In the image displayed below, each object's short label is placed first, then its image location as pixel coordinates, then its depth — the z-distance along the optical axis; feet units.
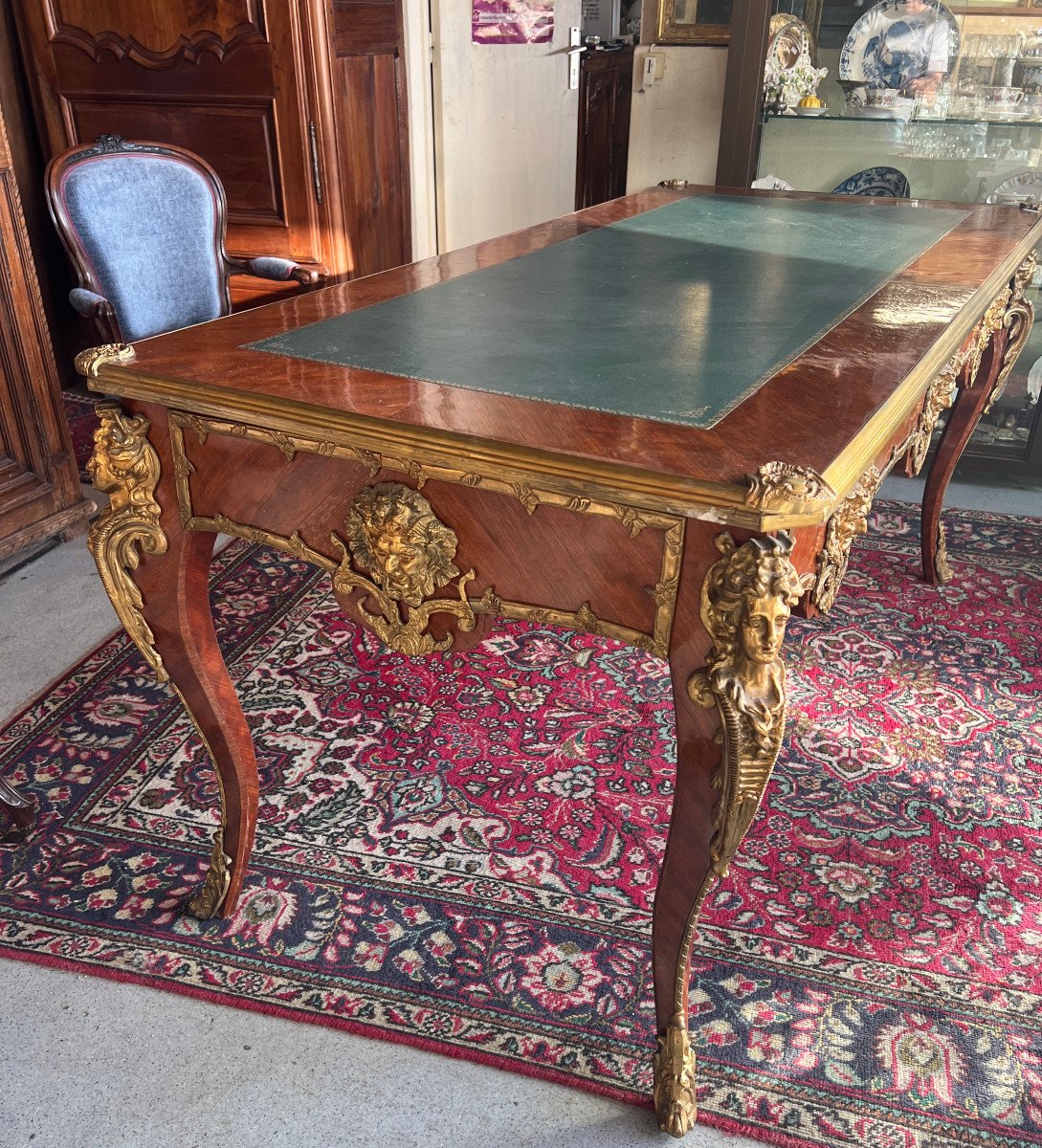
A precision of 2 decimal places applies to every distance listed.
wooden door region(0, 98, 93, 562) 8.86
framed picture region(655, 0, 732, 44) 11.77
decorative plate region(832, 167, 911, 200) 10.64
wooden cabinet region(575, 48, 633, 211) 20.47
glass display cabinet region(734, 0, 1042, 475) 9.91
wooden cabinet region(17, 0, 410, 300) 11.03
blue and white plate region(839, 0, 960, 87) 9.86
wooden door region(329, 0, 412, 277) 11.48
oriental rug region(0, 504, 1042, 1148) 4.72
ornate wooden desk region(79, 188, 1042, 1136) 3.38
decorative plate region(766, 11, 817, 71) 10.09
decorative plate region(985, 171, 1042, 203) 10.31
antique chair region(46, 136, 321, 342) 8.61
